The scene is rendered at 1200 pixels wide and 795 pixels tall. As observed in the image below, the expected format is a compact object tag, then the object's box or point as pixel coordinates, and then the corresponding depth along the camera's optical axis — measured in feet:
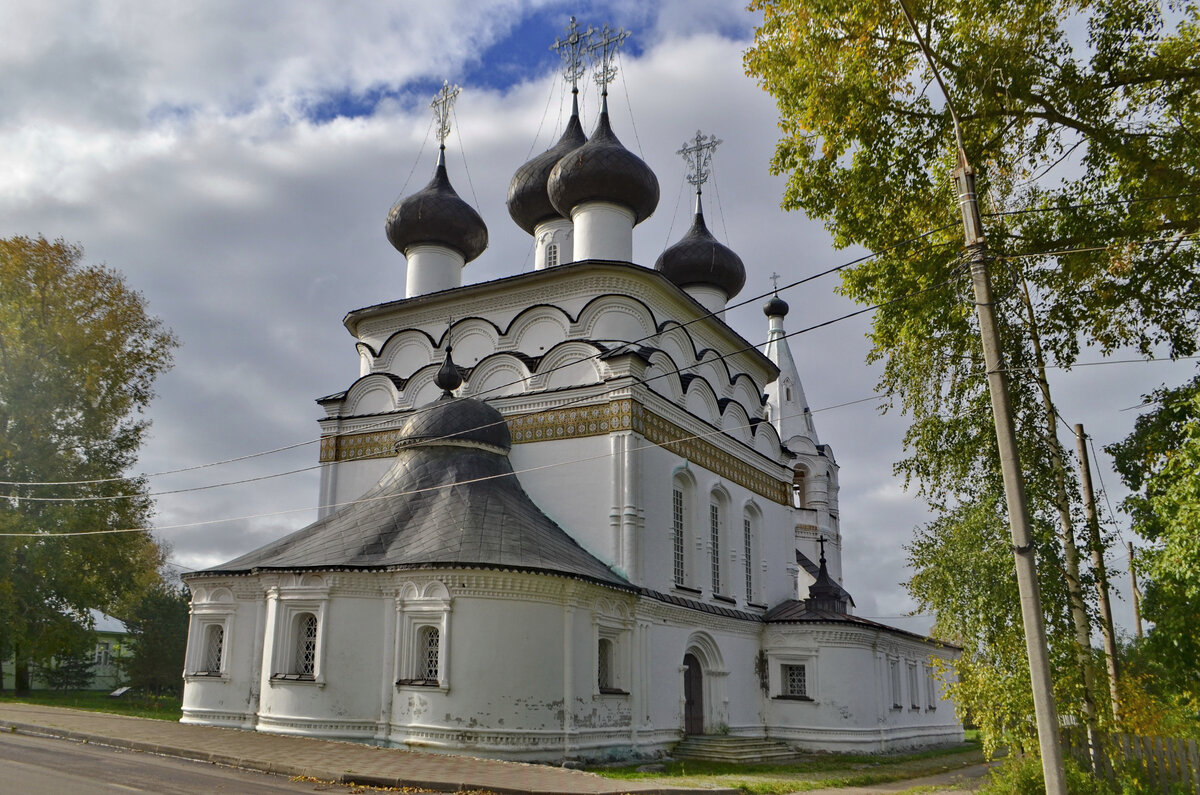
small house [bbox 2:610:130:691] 97.23
